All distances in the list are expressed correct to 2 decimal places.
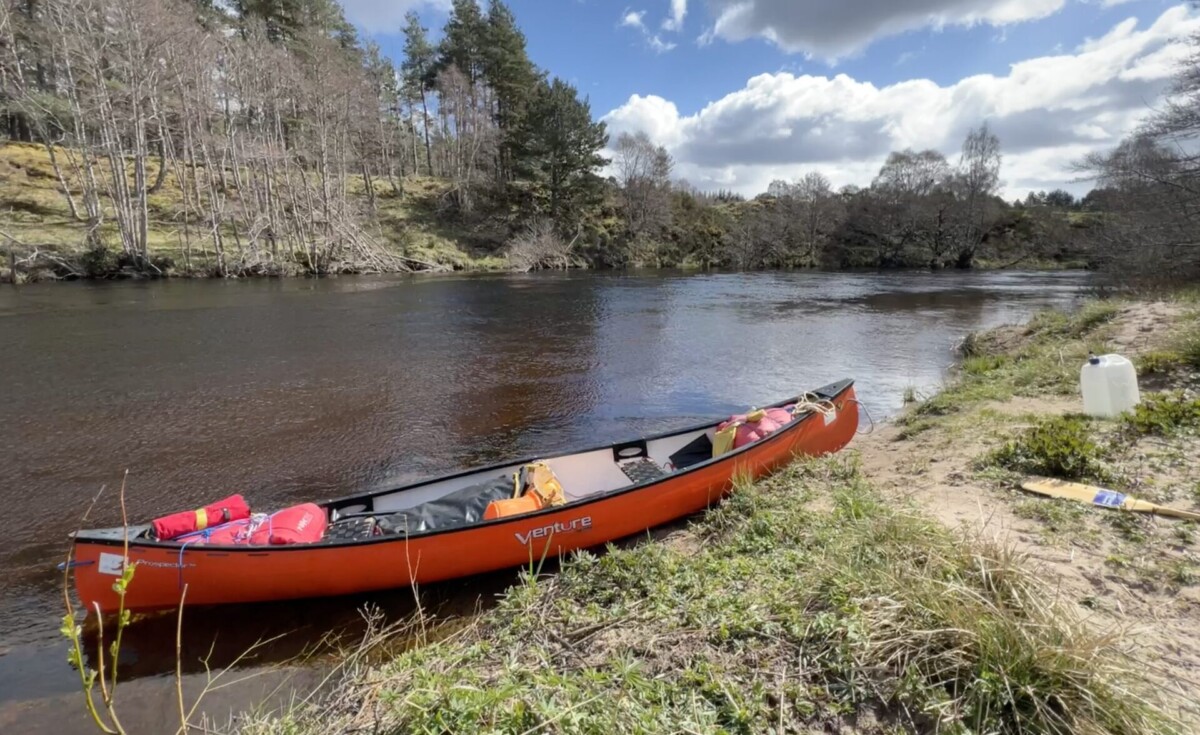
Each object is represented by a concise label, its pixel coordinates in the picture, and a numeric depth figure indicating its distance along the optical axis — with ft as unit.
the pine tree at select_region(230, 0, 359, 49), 130.52
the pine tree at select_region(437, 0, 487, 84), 161.89
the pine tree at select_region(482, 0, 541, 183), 160.76
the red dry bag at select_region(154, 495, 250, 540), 14.02
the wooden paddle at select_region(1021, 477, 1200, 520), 13.24
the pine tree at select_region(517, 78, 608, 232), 142.51
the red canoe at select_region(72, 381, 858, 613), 13.39
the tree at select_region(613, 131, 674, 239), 166.91
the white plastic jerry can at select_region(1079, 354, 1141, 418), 20.27
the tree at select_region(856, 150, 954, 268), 159.63
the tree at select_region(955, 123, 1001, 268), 154.61
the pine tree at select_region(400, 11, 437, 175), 169.37
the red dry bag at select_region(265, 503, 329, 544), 14.25
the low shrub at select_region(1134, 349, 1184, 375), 24.49
